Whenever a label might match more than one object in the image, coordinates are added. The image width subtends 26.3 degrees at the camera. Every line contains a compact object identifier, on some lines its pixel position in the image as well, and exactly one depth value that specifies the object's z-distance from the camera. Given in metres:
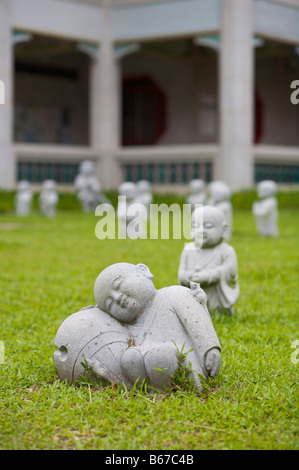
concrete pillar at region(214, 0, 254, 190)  18.12
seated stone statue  4.64
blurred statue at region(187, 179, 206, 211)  13.30
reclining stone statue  3.17
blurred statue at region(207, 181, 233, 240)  10.44
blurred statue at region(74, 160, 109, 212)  17.80
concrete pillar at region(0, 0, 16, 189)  17.92
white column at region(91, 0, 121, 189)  19.78
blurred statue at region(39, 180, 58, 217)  15.91
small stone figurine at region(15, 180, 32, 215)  16.60
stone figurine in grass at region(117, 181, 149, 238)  10.95
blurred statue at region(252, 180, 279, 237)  10.78
